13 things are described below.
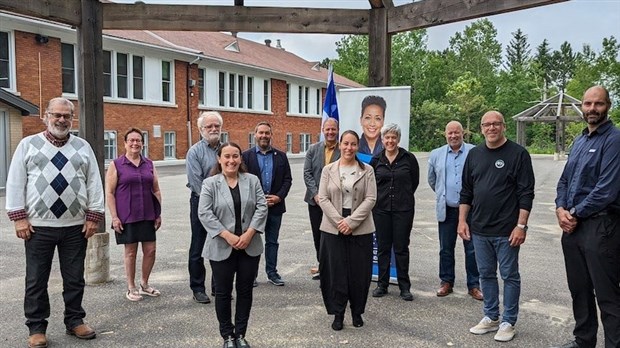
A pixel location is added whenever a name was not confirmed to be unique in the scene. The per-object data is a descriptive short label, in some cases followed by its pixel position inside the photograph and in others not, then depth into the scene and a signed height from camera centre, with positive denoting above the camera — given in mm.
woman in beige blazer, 4910 -810
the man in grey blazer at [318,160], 5980 -182
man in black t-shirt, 4535 -574
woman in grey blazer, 4285 -737
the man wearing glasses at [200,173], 5527 -308
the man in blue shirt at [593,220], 3920 -553
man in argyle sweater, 4328 -550
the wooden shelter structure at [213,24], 5977 +1370
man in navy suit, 5949 -390
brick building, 19156 +2794
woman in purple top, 5387 -603
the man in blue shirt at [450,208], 5688 -668
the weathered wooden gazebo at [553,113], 31875 +1986
